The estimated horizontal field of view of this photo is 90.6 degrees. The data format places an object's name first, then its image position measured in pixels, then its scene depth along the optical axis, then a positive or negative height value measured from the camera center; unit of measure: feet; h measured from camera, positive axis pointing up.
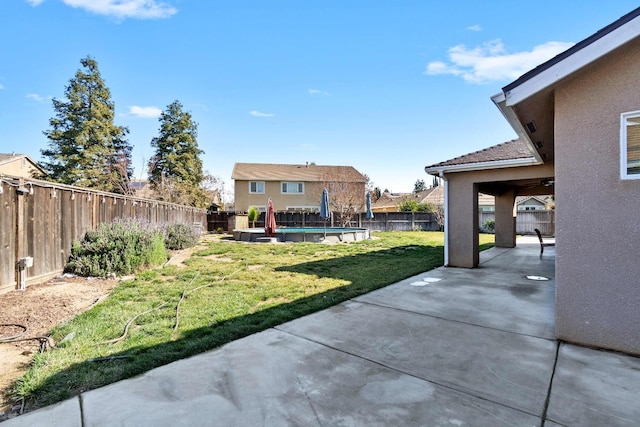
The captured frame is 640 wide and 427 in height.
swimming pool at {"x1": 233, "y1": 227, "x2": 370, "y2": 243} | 56.65 -3.89
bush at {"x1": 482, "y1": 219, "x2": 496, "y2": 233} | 77.08 -3.03
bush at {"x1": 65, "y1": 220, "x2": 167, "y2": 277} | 25.46 -3.07
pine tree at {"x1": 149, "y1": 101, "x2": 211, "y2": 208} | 109.50 +22.51
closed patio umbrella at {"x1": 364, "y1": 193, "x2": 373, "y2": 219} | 71.32 +1.42
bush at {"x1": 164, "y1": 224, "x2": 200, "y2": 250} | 43.86 -3.06
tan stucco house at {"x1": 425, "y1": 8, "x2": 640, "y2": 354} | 12.06 +1.49
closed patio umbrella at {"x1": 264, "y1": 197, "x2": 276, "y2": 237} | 57.72 -1.51
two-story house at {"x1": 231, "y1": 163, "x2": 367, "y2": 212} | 104.99 +10.02
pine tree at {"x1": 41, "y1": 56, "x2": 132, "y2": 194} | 93.50 +22.82
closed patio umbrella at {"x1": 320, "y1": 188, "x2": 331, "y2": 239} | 57.25 +1.36
